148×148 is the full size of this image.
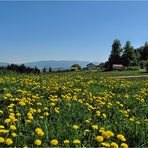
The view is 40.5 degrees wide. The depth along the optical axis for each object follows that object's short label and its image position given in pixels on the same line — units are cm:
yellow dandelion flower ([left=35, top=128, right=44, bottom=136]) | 217
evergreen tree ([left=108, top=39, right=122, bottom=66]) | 5256
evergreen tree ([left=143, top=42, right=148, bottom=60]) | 5993
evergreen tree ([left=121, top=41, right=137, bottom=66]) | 5159
